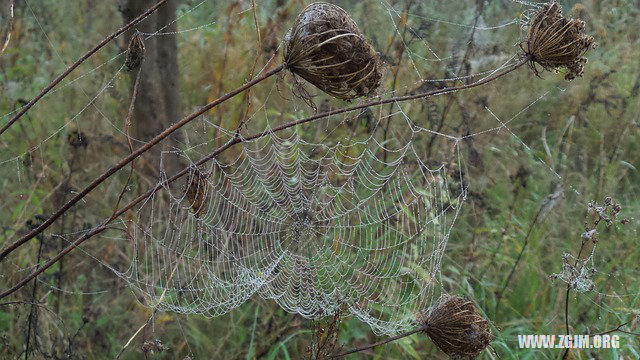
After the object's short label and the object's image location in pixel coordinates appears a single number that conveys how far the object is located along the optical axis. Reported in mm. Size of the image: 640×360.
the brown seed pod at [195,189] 589
